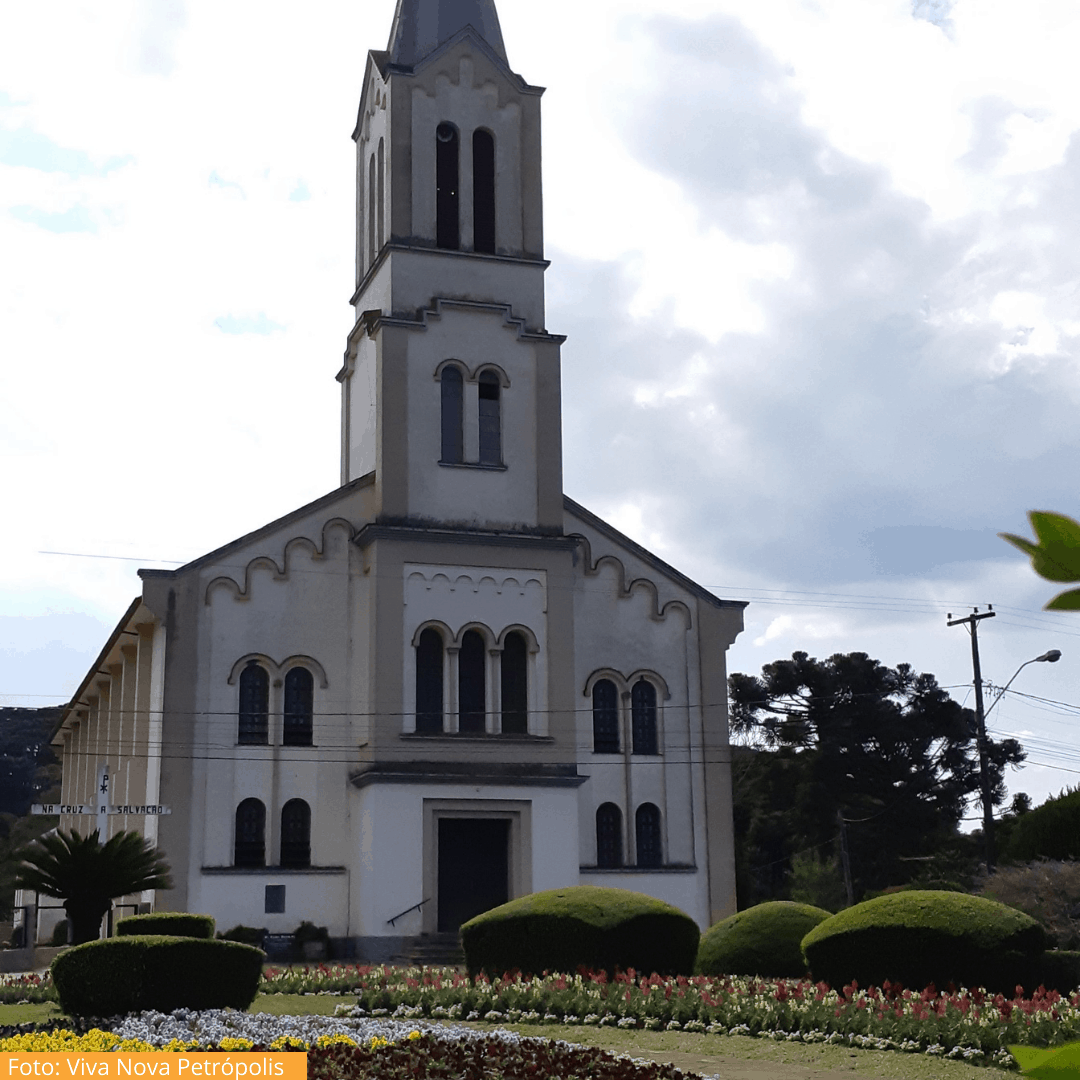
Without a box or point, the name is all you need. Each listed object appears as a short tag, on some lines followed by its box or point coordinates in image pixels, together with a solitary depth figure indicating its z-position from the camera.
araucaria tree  55.09
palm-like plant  22.36
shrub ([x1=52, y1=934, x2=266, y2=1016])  16.27
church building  32.00
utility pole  34.78
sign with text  28.34
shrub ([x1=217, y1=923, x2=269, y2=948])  30.41
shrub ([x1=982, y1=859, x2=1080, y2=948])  30.16
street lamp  34.47
